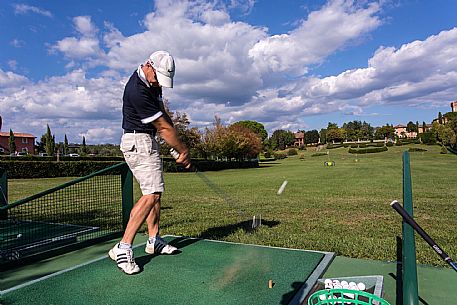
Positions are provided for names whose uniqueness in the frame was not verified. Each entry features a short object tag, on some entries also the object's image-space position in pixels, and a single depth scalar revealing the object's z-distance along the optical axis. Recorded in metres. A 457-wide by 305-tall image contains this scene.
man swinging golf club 3.58
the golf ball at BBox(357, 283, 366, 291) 3.04
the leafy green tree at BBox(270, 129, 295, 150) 112.81
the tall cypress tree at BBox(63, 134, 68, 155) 78.16
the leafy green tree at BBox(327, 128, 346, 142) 111.94
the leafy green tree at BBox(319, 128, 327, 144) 119.16
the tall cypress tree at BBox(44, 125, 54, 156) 58.53
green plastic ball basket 2.25
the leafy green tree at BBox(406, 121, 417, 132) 119.62
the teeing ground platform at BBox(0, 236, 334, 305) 2.92
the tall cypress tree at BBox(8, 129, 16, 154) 63.38
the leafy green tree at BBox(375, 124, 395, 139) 106.38
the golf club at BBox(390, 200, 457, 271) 2.11
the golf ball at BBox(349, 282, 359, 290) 3.00
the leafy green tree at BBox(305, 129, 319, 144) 128.38
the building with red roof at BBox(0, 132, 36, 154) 85.76
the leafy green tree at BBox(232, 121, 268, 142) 90.62
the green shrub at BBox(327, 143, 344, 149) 93.00
